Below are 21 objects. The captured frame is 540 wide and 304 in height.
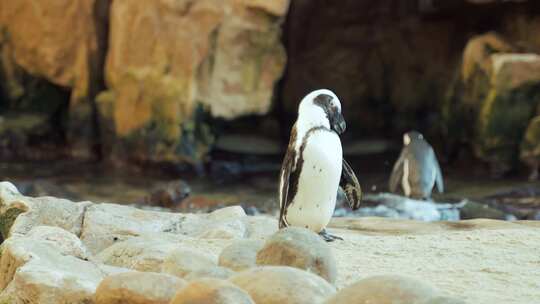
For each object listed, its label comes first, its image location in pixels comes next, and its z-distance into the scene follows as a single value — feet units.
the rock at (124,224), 33.54
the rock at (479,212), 54.17
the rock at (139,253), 26.58
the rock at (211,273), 21.95
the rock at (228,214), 35.93
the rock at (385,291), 18.41
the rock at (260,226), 34.63
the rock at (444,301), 17.11
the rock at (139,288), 20.46
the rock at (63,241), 25.61
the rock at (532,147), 72.86
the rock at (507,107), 73.68
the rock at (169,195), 61.26
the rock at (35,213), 33.24
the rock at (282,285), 19.70
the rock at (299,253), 22.51
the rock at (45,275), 22.24
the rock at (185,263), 22.79
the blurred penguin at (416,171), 61.67
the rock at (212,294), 18.57
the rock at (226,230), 31.97
